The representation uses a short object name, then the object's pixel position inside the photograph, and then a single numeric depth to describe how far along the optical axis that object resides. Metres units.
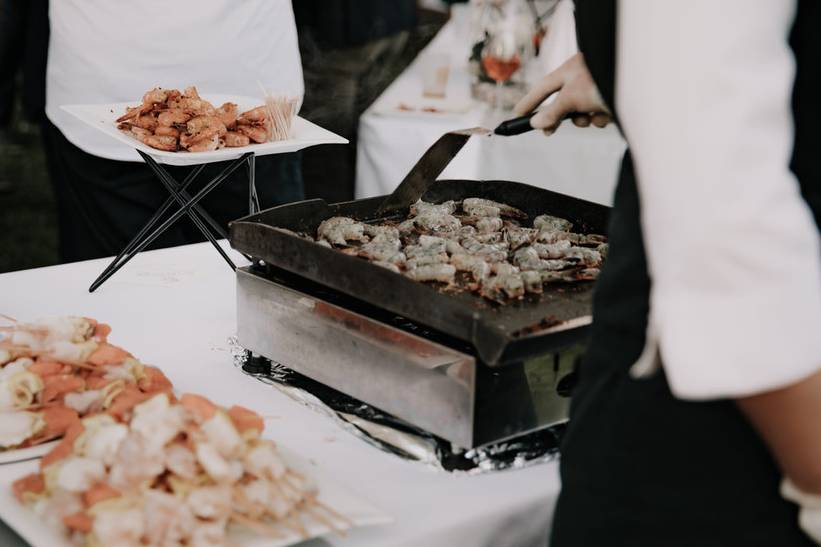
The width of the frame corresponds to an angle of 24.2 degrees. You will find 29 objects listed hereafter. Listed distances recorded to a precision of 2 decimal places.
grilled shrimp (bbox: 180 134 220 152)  2.56
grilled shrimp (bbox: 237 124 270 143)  2.61
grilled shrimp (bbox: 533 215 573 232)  2.46
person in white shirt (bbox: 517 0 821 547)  1.41
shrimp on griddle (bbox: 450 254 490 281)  2.25
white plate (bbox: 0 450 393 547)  1.99
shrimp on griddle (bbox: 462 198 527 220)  2.50
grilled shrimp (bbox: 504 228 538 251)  2.38
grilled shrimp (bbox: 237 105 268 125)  2.62
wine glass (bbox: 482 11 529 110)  3.66
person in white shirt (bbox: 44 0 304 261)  3.10
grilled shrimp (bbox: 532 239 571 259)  2.33
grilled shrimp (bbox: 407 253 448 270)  2.27
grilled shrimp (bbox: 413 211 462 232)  2.42
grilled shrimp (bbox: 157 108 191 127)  2.57
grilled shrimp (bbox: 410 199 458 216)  2.47
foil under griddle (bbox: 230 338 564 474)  2.17
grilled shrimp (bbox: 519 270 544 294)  2.23
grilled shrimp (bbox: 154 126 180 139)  2.57
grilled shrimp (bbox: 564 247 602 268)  2.32
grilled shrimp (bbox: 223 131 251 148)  2.59
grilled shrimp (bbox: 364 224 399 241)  2.35
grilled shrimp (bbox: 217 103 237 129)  2.63
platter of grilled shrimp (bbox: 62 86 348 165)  2.56
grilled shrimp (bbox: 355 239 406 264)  2.28
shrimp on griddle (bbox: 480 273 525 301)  2.21
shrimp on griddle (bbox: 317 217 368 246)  2.35
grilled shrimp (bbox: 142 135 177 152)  2.56
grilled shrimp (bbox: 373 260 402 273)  2.25
